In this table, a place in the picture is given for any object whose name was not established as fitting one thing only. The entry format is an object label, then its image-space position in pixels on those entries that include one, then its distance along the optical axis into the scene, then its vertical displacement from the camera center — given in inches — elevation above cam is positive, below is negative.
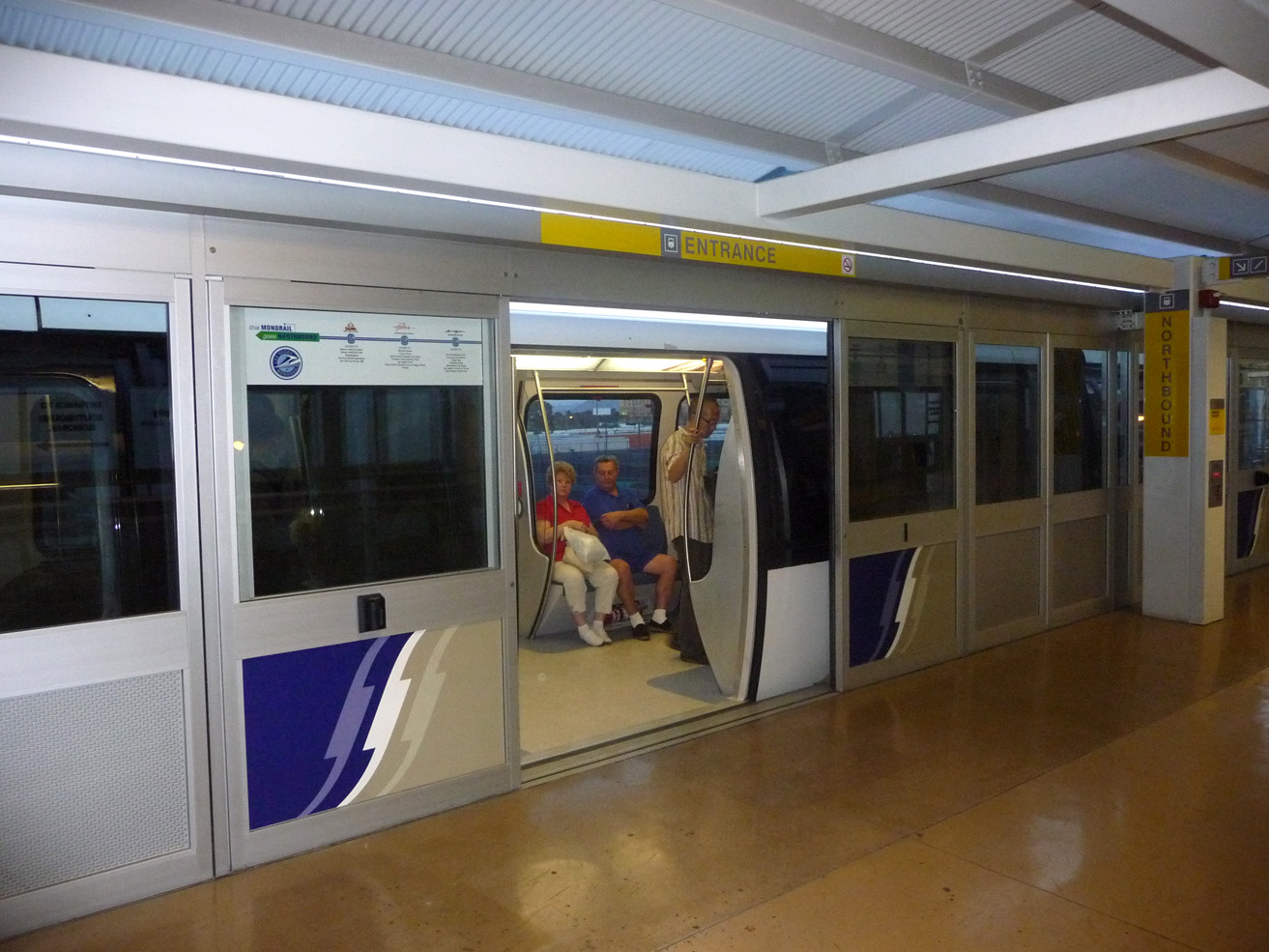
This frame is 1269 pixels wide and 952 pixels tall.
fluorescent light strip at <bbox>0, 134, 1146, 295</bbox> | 115.3 +34.7
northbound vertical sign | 278.2 +13.9
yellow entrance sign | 159.5 +32.8
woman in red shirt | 284.7 -38.8
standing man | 240.5 -16.9
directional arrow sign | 253.8 +40.3
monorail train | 127.9 -16.8
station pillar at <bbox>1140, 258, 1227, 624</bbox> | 276.2 -8.3
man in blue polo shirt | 296.4 -33.5
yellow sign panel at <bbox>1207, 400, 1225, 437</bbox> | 277.7 +0.9
